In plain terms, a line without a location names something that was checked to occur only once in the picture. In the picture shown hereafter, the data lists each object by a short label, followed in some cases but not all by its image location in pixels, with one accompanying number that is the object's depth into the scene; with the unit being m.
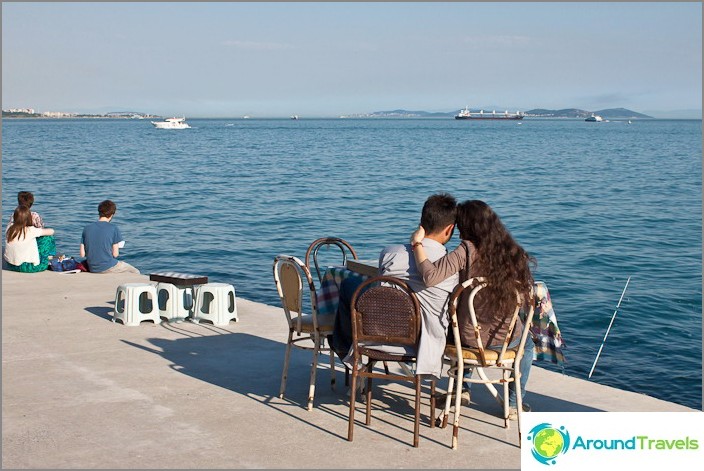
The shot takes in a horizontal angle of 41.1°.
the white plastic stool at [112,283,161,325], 7.99
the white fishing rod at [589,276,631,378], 9.28
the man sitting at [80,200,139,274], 10.15
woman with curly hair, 5.09
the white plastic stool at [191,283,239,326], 8.09
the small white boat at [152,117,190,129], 137.00
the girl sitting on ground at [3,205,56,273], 10.47
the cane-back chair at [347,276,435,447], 5.05
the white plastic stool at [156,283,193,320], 8.09
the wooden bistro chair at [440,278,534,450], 5.07
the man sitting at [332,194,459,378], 5.14
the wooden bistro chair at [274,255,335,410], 5.65
